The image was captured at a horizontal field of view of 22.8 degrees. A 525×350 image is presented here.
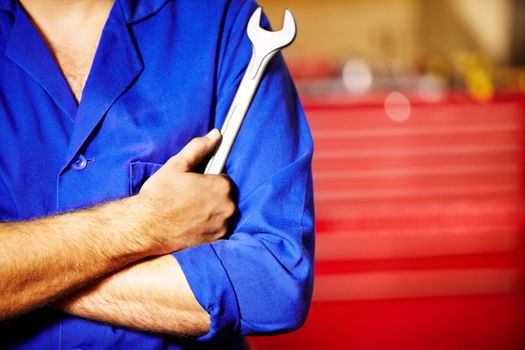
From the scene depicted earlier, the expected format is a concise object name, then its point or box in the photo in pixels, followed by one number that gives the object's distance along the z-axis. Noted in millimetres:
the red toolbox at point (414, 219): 3061
